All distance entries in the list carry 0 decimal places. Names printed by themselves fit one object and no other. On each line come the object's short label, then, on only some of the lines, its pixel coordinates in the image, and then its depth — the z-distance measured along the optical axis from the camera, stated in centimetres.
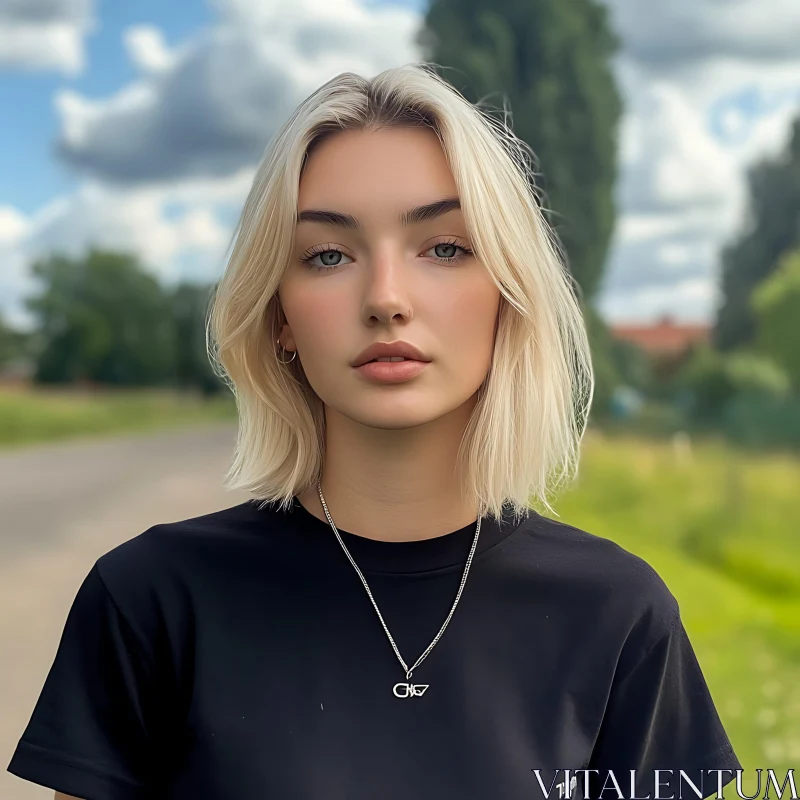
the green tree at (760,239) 2717
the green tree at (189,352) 2395
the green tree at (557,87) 1330
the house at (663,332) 4112
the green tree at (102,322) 2119
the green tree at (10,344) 1853
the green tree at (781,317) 2139
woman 154
